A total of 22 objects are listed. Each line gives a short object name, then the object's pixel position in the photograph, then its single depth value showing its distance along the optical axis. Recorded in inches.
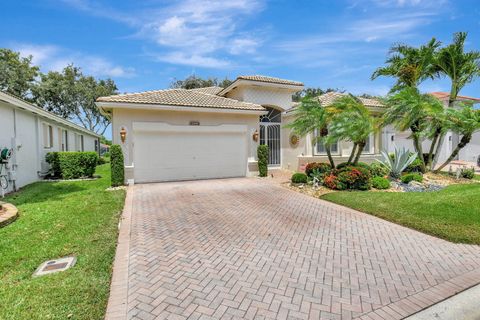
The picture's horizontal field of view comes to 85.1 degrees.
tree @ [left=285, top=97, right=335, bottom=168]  484.4
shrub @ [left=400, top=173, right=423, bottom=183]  494.0
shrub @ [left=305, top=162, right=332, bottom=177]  515.8
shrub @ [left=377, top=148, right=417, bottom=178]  521.7
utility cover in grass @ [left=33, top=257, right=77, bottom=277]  167.8
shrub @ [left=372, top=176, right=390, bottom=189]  456.4
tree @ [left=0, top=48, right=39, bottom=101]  1274.6
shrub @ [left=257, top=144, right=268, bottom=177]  605.3
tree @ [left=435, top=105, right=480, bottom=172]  530.0
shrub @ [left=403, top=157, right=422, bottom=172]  592.4
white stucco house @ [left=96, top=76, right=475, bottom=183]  510.6
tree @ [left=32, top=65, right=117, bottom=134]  1503.4
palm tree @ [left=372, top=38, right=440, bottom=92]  630.5
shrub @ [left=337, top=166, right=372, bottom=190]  437.1
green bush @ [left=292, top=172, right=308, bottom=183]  492.7
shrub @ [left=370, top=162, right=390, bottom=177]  542.9
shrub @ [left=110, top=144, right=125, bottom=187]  477.1
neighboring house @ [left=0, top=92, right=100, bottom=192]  432.1
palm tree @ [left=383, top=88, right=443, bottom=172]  544.7
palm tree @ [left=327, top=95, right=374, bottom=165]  458.3
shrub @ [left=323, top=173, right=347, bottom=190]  439.5
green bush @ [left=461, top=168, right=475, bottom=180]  561.6
